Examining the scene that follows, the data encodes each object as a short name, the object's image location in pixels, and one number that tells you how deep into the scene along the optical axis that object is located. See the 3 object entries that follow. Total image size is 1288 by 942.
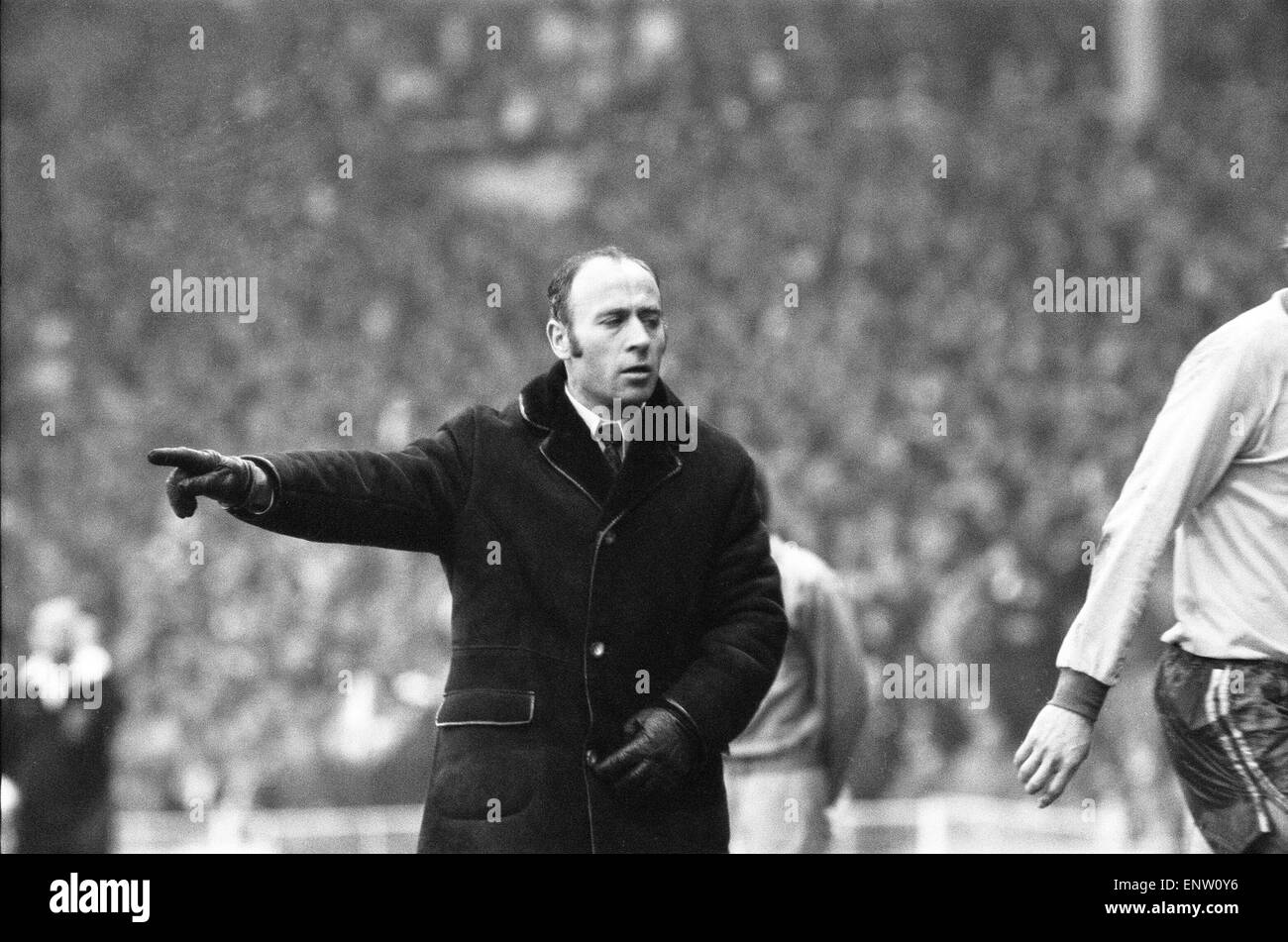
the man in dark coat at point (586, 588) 7.51
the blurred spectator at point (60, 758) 14.22
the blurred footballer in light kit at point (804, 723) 11.30
